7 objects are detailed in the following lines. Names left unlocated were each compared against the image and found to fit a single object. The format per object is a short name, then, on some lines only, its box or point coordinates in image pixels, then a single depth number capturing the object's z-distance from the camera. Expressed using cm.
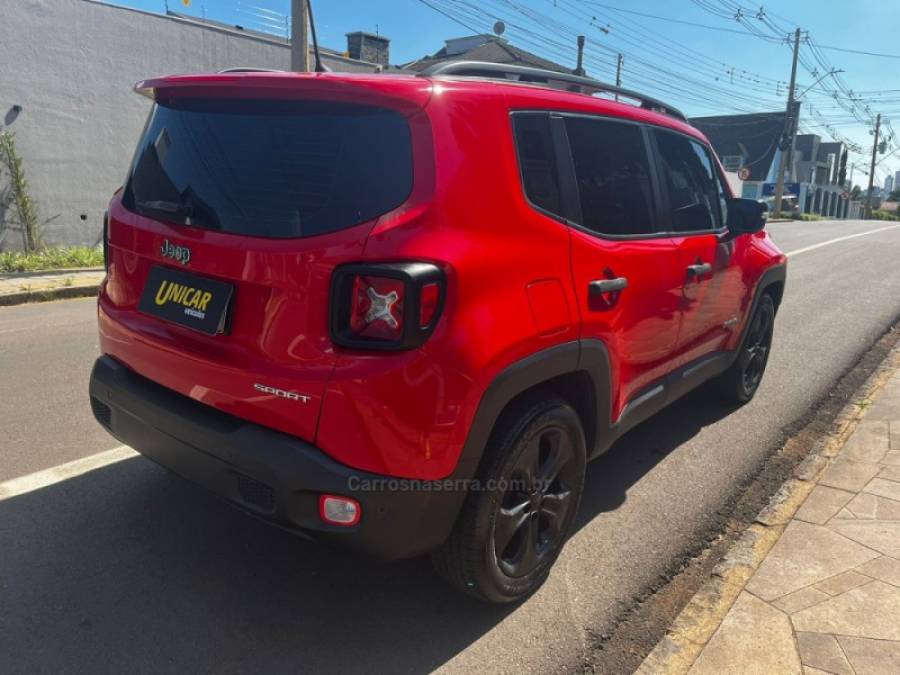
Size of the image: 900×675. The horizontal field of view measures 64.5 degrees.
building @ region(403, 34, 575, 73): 2886
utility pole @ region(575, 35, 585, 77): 3276
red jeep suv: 216
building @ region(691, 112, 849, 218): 5238
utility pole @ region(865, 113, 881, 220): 6800
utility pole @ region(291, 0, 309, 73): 1122
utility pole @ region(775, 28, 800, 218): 4022
